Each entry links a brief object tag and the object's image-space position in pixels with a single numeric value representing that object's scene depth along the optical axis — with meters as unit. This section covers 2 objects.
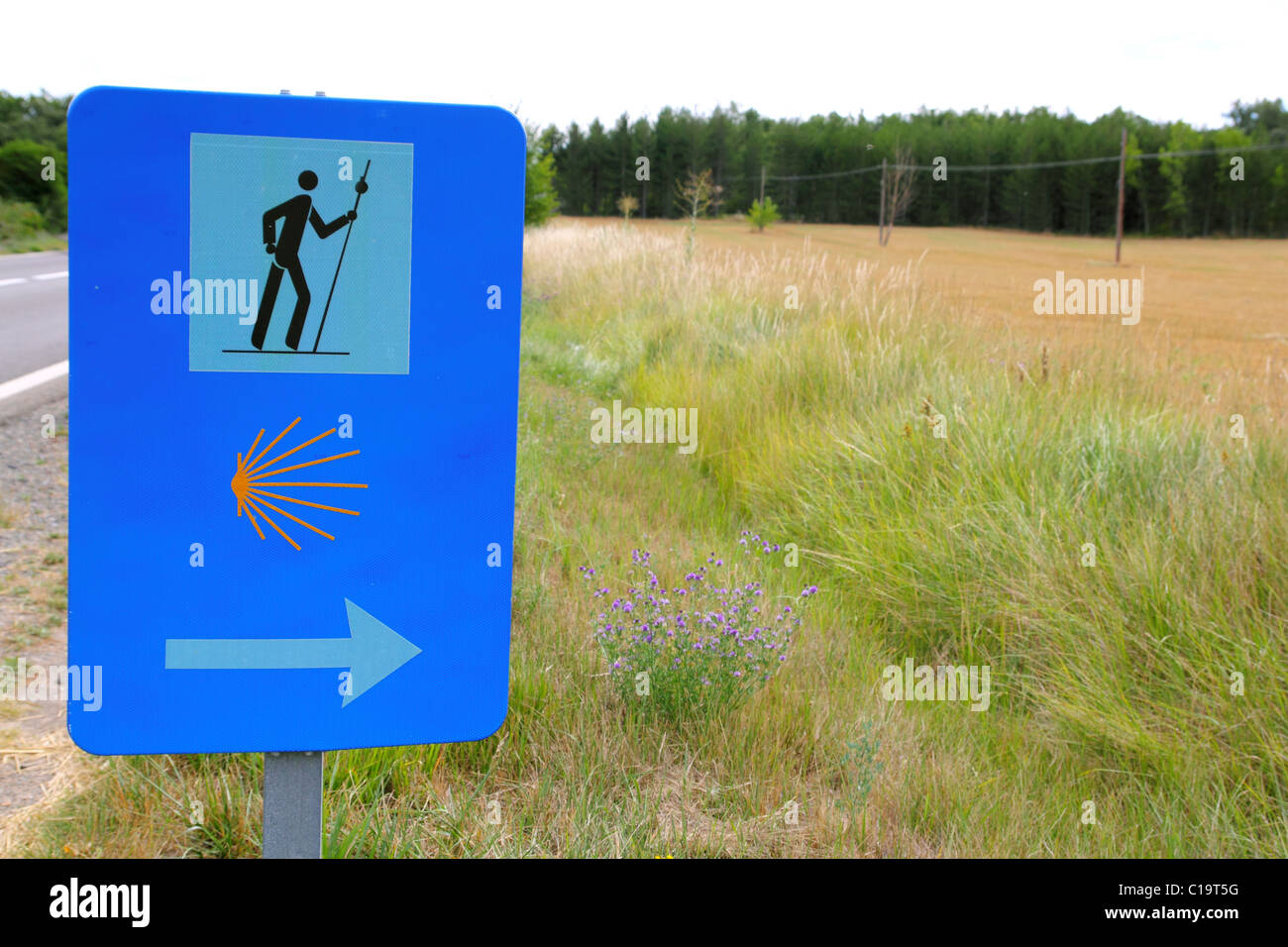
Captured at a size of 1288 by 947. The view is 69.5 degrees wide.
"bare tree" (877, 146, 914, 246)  46.72
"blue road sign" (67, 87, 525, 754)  1.29
